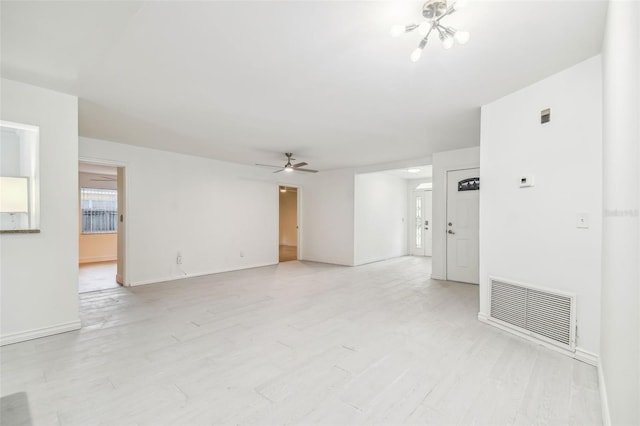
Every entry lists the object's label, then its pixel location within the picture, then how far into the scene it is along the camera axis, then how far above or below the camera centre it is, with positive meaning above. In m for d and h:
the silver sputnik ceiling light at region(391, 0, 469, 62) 1.60 +1.13
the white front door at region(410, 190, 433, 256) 8.57 -0.36
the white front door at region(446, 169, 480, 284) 5.15 -0.25
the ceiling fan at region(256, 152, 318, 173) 5.29 +0.88
